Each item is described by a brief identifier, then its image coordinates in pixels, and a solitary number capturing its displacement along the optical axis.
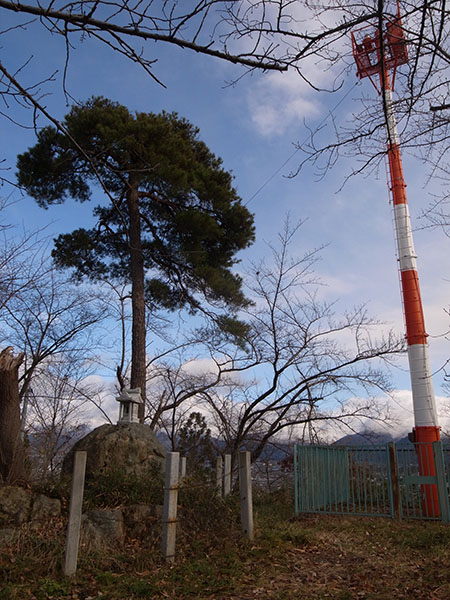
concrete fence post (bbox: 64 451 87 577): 4.96
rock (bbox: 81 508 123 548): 5.98
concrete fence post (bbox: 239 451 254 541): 6.78
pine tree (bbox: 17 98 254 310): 12.68
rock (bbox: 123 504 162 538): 6.61
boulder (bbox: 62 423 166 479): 8.33
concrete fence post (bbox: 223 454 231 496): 10.45
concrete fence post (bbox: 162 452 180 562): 5.71
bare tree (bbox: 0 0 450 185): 2.61
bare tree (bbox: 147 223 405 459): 13.77
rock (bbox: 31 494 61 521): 6.33
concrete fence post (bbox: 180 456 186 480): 9.09
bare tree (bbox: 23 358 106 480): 12.48
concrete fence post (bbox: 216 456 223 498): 11.38
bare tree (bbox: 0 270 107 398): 13.91
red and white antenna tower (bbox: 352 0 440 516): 11.10
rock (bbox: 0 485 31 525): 6.14
